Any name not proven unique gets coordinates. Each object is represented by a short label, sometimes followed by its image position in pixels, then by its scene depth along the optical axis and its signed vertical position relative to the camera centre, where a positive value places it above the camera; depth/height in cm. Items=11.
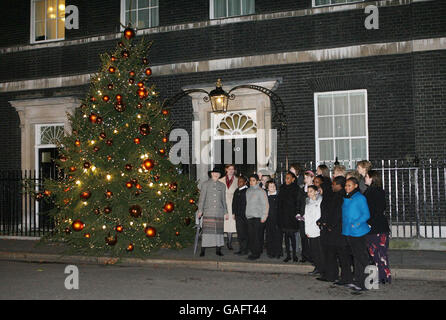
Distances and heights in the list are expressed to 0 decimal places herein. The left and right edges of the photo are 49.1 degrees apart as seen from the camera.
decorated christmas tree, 1001 +10
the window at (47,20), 1537 +506
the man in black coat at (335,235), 740 -89
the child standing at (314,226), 836 -84
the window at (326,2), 1245 +450
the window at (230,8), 1330 +468
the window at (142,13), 1428 +489
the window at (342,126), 1226 +129
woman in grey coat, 1002 -68
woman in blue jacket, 720 -72
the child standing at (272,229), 985 -105
